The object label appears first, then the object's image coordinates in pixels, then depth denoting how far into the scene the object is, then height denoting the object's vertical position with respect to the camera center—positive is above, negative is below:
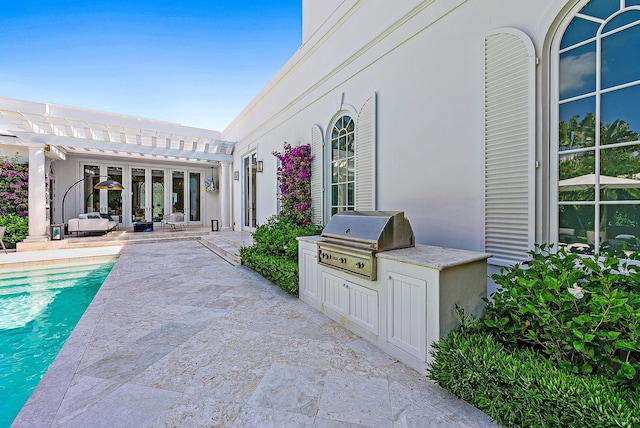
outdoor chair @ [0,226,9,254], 7.66 -0.60
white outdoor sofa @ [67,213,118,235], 9.96 -0.49
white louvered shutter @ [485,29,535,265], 2.65 +0.64
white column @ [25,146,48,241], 8.43 +0.51
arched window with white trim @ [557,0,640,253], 2.21 +0.68
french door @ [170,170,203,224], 13.97 +0.82
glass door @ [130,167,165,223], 13.16 +0.78
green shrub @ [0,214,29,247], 8.48 -0.56
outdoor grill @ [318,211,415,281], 2.80 -0.32
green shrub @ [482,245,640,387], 1.59 -0.67
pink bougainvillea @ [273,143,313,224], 6.28 +0.61
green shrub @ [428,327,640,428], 1.42 -1.03
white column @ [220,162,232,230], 12.17 +0.53
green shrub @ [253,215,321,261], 5.05 -0.53
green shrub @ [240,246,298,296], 4.36 -1.03
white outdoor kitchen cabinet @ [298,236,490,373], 2.22 -0.79
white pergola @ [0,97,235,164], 7.73 +2.56
